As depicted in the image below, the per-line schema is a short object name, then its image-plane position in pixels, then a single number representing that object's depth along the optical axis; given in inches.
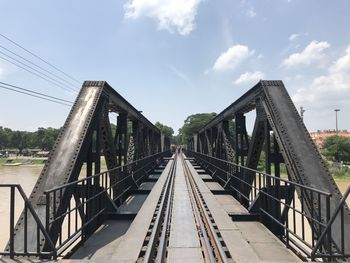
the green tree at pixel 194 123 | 5733.3
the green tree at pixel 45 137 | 5723.4
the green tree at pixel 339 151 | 2630.4
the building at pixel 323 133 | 5934.1
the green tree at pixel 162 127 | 6537.9
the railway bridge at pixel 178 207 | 215.9
